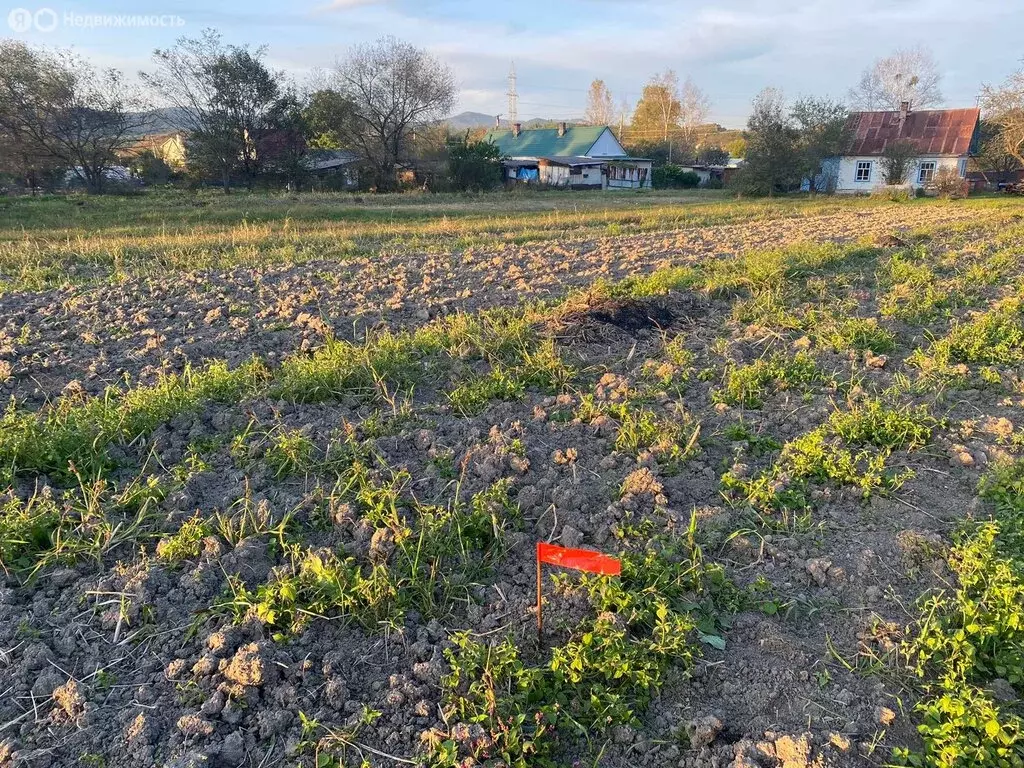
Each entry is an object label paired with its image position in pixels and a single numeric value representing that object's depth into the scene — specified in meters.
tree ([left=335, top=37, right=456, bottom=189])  37.84
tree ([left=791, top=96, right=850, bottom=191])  33.72
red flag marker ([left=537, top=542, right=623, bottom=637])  2.41
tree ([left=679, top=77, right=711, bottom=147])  74.38
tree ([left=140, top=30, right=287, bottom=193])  35.00
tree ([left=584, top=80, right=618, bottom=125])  81.62
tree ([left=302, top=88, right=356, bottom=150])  36.69
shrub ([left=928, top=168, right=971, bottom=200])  31.45
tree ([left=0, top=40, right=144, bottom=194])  29.53
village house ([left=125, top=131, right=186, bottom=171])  37.41
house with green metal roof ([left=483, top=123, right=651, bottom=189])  44.81
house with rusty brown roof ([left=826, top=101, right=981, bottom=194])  35.66
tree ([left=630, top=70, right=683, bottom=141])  73.81
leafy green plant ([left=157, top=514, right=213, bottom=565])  2.99
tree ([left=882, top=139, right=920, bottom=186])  35.31
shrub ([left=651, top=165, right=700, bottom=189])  47.09
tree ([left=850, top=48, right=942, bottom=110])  52.22
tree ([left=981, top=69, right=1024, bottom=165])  29.98
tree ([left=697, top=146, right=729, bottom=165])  58.12
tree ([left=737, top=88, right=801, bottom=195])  32.69
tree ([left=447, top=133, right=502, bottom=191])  36.31
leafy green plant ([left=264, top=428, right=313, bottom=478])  3.75
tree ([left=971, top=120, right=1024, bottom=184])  35.38
